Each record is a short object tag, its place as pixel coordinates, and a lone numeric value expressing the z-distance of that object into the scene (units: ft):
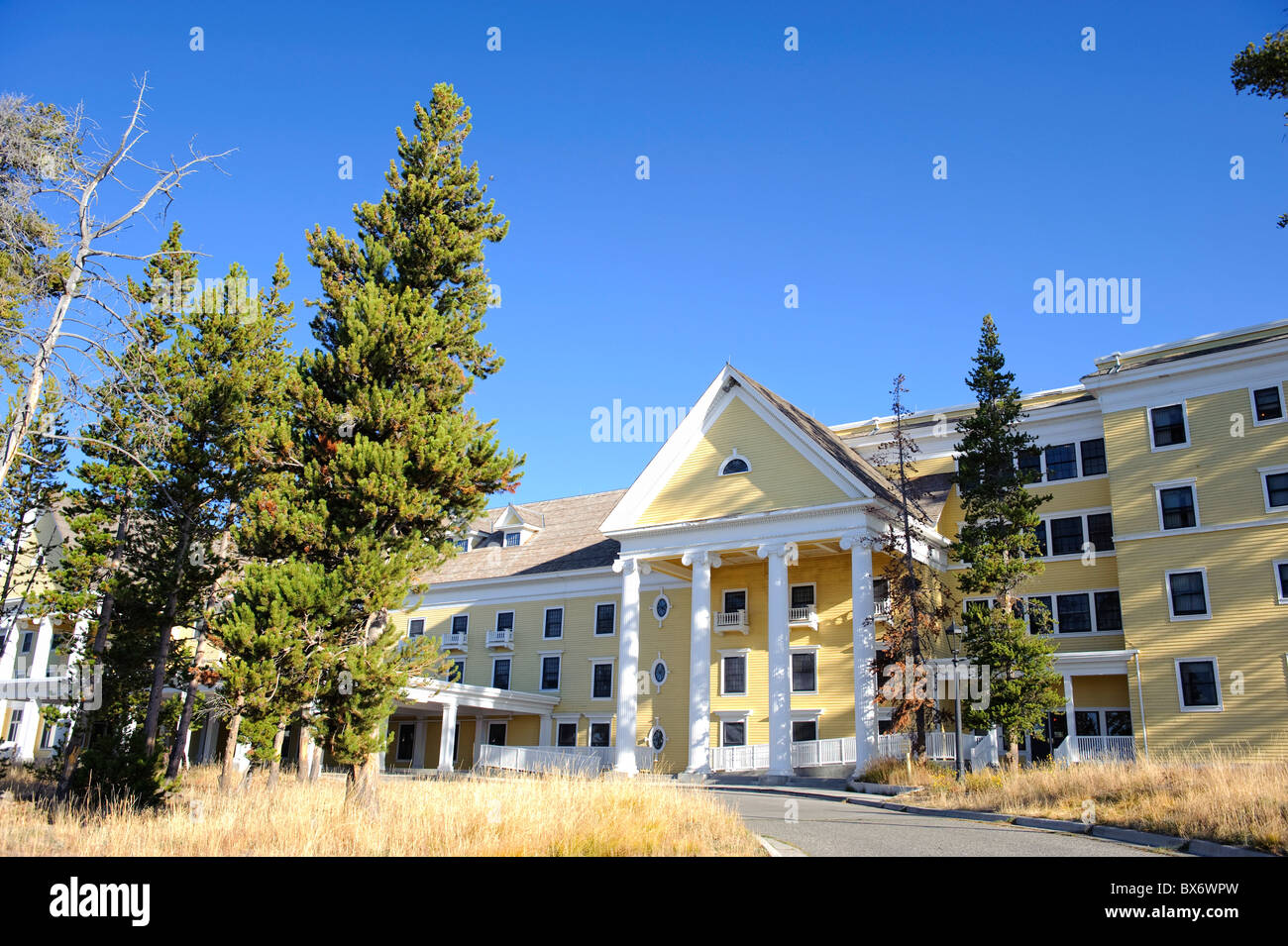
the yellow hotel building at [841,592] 99.96
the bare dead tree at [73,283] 49.98
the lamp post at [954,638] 102.06
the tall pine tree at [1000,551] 89.51
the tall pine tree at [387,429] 56.03
